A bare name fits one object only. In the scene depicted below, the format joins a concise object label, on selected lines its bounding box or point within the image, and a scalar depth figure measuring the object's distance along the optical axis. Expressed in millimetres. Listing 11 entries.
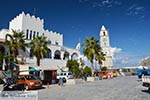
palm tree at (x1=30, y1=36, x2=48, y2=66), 19287
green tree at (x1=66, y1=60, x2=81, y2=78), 25874
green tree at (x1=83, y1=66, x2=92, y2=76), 28304
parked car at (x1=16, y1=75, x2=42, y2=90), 12343
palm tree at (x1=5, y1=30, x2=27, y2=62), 17743
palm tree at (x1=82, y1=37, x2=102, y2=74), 25952
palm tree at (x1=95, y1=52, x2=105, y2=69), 31309
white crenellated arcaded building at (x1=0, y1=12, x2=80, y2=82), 25331
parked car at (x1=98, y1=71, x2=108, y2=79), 28542
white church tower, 50523
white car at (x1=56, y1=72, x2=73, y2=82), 21479
